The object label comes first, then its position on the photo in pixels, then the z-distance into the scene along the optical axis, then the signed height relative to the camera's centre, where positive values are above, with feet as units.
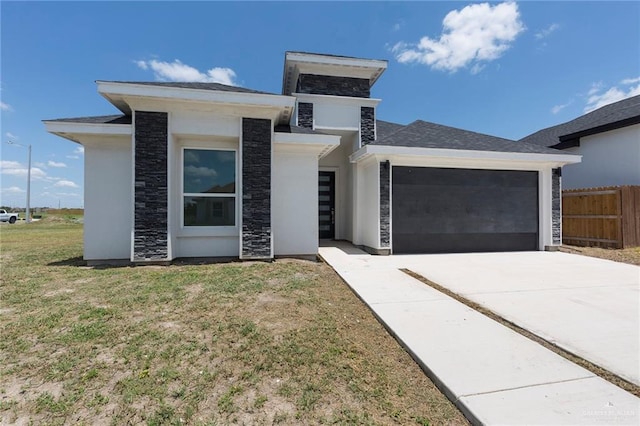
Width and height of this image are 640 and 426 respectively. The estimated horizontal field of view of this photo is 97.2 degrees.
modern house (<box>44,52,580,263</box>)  21.34 +3.92
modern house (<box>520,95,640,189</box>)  34.88 +9.83
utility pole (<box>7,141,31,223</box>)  79.51 +8.17
